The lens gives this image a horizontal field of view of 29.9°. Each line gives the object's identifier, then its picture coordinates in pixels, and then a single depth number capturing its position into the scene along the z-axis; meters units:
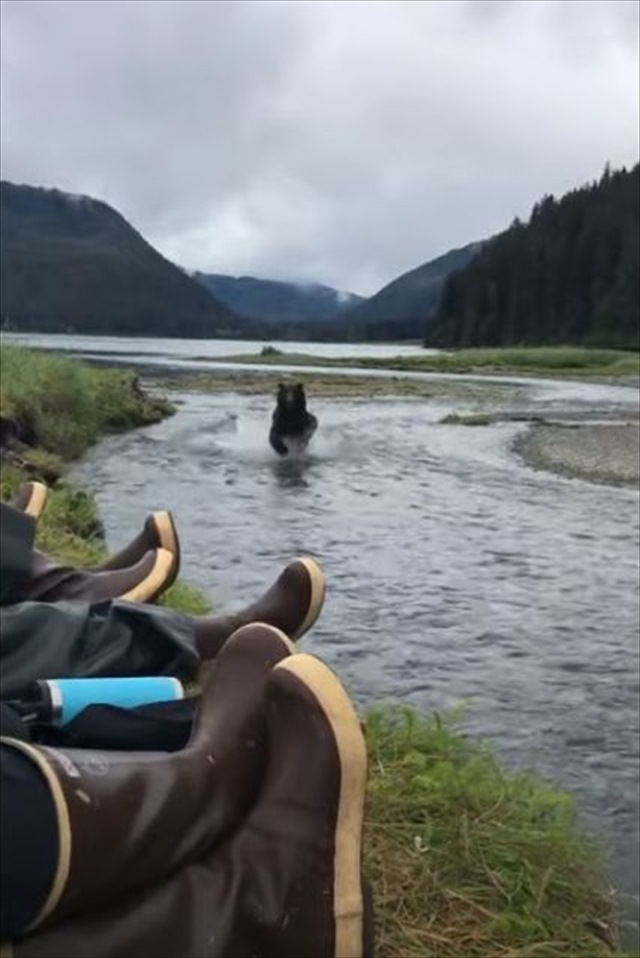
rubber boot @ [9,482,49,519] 4.94
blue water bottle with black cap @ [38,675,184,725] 2.48
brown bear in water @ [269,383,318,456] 20.48
